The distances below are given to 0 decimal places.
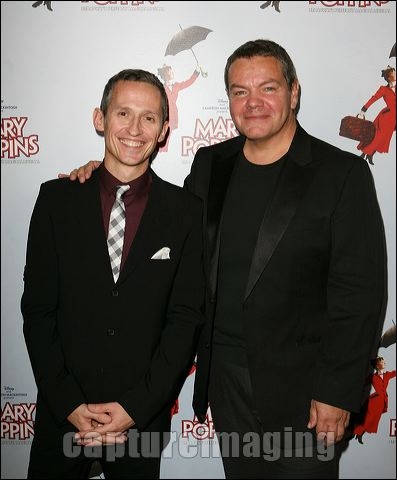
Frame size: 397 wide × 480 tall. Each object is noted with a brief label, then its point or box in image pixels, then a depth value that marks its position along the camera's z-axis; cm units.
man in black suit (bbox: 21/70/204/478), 163
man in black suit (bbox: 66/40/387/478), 168
